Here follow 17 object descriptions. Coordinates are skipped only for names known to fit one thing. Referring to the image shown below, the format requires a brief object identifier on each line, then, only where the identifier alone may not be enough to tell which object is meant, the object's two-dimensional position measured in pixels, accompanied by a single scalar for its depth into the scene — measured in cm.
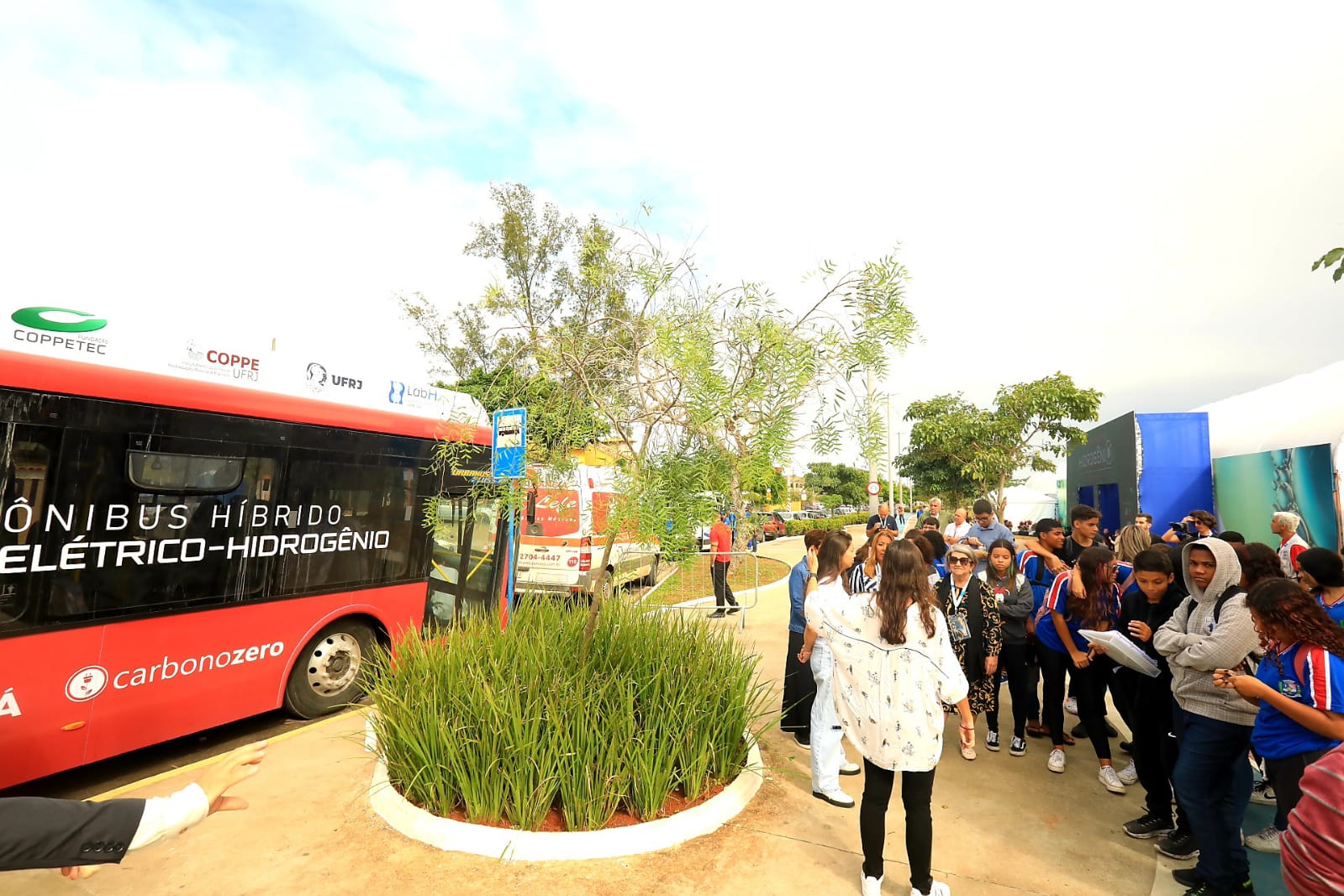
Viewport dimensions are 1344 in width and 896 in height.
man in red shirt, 1030
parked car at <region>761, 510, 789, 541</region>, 3207
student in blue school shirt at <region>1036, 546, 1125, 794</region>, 458
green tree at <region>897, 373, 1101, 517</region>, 2257
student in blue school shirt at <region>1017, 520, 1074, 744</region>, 533
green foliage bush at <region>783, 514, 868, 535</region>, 4112
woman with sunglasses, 509
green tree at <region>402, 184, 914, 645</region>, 403
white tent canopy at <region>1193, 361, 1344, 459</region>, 1015
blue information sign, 481
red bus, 404
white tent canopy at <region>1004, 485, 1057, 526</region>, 3178
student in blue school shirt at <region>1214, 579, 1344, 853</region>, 270
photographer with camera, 791
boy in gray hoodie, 323
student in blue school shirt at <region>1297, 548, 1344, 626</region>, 346
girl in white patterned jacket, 310
